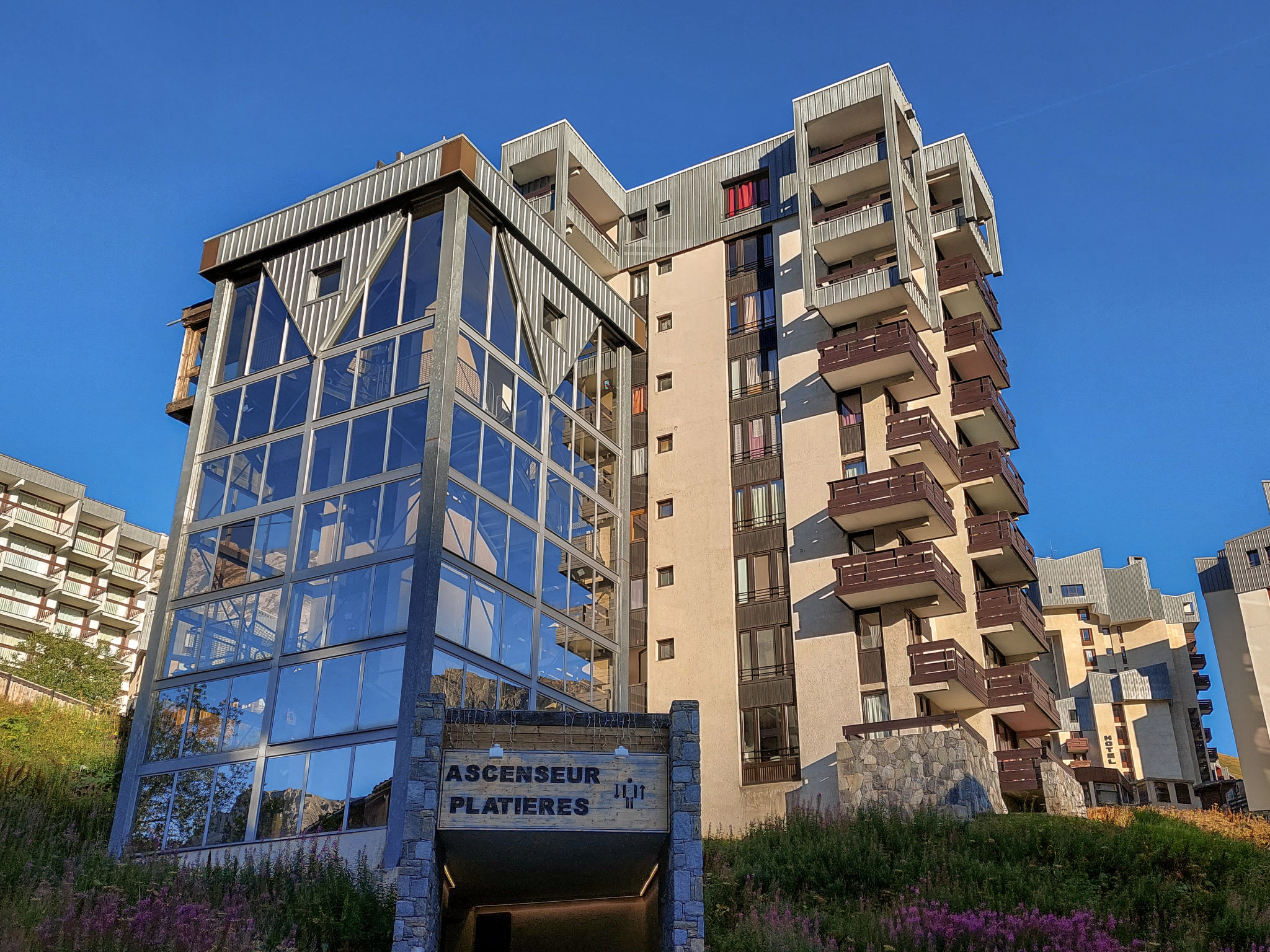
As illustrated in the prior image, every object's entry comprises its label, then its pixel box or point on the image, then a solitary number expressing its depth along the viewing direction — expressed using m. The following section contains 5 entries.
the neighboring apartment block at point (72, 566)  78.38
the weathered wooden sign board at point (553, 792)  17.58
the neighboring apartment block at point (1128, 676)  87.25
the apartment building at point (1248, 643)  65.38
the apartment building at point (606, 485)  30.66
